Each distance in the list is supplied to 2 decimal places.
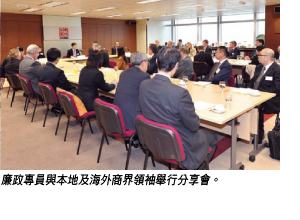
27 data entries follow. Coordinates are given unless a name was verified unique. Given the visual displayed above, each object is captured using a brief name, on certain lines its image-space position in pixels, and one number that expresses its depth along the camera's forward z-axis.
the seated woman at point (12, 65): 6.39
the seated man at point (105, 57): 6.95
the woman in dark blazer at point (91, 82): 3.74
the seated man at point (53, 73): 4.52
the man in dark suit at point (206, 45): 11.17
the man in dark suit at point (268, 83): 3.62
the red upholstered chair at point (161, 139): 2.19
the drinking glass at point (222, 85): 3.55
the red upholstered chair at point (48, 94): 4.20
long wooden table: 2.71
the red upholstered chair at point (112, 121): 2.87
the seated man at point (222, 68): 4.54
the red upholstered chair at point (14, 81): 5.68
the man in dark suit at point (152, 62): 6.27
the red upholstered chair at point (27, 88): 5.04
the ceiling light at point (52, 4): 10.21
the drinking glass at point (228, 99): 3.01
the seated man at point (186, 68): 5.45
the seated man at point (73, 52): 11.79
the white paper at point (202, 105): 2.91
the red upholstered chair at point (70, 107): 3.54
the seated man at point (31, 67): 5.18
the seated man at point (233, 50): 10.62
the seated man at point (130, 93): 3.22
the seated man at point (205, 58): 7.79
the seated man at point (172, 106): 2.18
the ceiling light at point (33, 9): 12.20
